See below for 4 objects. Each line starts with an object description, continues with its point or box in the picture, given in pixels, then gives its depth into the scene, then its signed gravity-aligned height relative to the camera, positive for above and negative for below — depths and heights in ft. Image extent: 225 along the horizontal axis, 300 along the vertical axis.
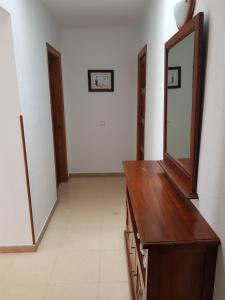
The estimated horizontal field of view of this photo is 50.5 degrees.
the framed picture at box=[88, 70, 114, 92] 13.26 +1.18
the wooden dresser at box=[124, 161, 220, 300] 3.50 -2.24
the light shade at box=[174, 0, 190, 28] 4.63 +1.74
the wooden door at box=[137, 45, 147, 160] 11.91 -0.17
